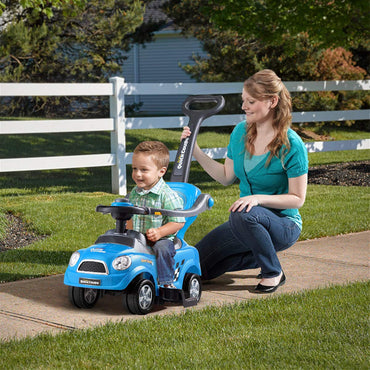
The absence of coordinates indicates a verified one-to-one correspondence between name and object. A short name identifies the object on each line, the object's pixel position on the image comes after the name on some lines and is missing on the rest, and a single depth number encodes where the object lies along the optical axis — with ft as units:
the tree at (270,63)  92.99
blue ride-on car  21.89
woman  24.58
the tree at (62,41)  96.11
